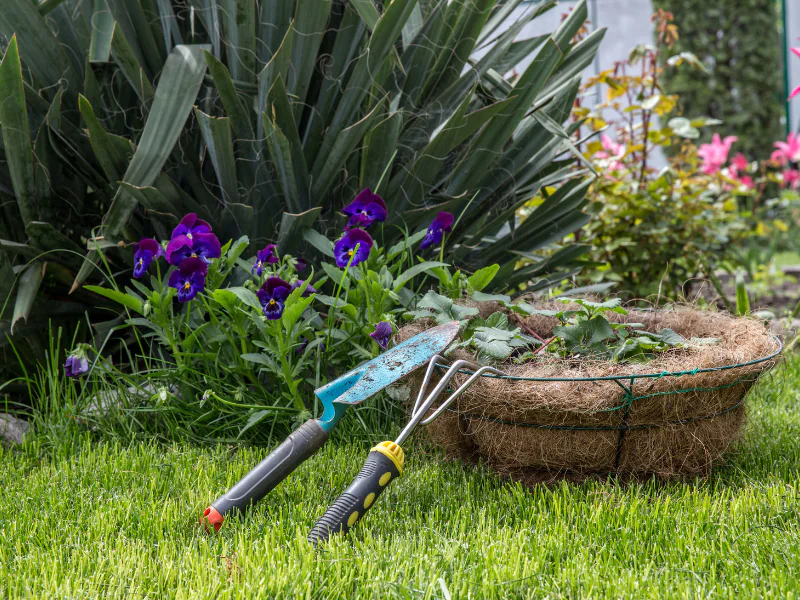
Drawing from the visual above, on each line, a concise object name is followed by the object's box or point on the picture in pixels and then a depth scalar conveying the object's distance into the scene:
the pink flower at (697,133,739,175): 3.58
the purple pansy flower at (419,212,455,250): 1.81
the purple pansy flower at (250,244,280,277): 1.65
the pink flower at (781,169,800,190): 4.71
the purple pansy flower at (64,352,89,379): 1.61
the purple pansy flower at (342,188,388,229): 1.74
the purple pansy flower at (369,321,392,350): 1.58
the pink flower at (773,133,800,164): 4.24
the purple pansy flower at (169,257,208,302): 1.54
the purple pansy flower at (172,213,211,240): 1.60
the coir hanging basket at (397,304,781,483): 1.23
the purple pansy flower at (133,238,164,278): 1.61
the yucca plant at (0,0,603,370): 1.79
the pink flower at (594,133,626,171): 2.97
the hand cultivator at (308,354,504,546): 1.08
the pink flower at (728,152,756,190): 4.07
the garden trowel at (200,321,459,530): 1.18
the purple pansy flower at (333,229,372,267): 1.61
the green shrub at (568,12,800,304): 2.84
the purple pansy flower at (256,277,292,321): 1.50
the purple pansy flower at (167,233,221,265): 1.55
